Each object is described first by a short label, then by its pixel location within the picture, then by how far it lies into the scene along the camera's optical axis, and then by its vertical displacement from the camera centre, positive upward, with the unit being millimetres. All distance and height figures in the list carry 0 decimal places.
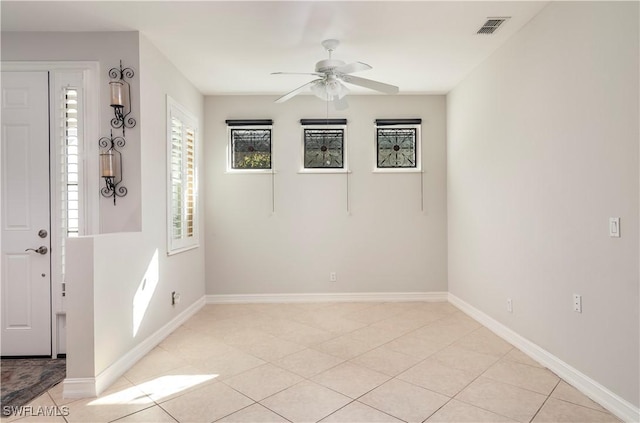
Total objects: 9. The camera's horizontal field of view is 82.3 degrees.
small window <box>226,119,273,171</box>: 5219 +906
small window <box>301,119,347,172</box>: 5242 +913
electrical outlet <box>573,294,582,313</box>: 2606 -672
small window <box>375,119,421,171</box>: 5230 +920
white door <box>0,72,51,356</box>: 3256 -35
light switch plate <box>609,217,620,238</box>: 2266 -110
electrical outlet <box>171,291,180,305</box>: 3998 -933
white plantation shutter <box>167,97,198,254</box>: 3965 +397
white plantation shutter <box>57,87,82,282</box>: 3258 +399
